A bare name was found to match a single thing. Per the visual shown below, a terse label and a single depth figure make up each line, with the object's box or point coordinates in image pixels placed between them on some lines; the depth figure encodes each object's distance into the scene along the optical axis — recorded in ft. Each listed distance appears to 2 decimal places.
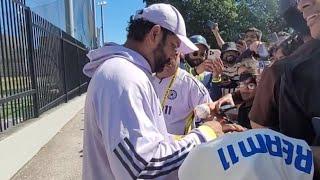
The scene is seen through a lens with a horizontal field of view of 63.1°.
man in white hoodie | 3.59
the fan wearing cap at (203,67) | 9.29
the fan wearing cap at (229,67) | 10.73
